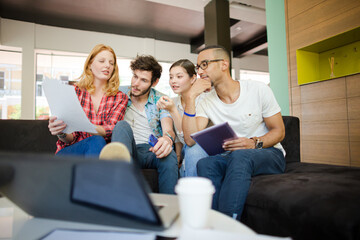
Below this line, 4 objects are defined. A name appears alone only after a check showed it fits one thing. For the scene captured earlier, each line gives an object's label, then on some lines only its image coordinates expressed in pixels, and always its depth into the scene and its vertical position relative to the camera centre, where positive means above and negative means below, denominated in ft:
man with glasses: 3.48 +0.14
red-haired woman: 4.84 +0.85
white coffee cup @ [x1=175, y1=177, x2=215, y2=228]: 1.41 -0.42
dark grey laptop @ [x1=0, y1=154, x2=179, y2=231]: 1.26 -0.33
